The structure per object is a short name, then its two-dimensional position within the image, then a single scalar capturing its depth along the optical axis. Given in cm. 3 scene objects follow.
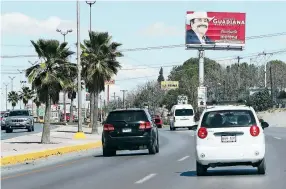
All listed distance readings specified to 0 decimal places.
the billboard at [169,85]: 14512
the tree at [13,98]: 17312
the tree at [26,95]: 14812
